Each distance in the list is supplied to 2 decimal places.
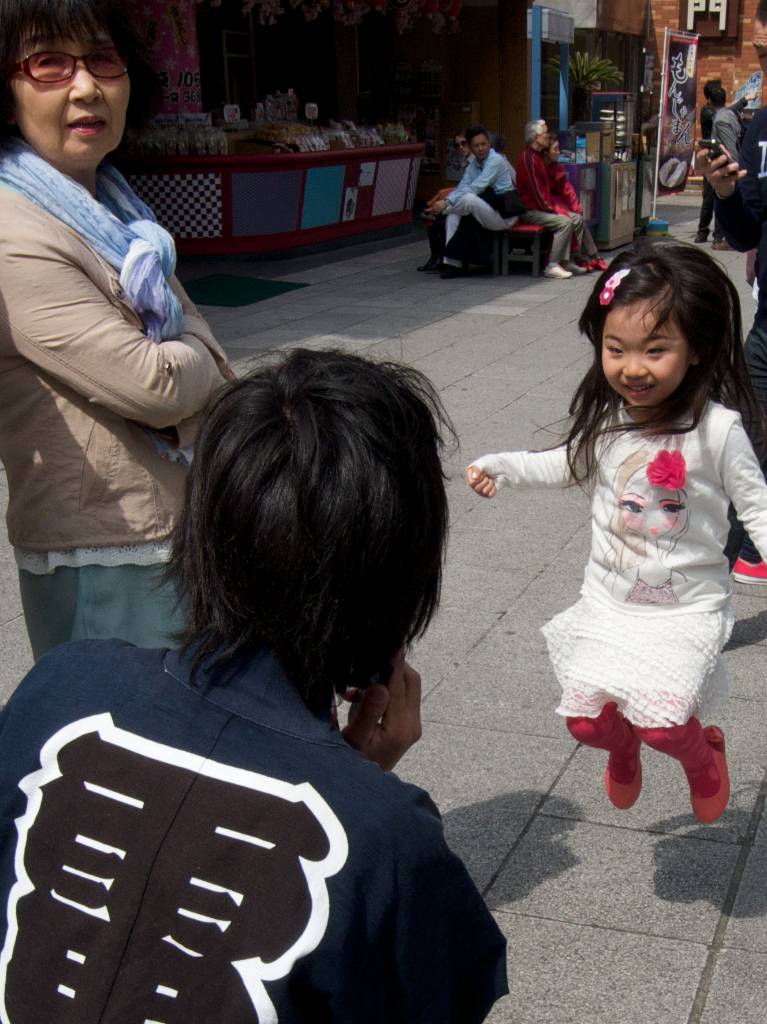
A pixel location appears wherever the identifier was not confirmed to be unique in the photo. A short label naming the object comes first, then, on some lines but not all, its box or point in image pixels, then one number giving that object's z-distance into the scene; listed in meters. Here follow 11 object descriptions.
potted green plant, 21.02
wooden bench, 12.57
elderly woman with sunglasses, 2.07
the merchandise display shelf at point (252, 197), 12.55
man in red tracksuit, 12.60
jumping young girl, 2.67
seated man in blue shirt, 12.28
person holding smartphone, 4.01
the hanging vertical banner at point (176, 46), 12.74
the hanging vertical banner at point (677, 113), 14.07
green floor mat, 11.24
